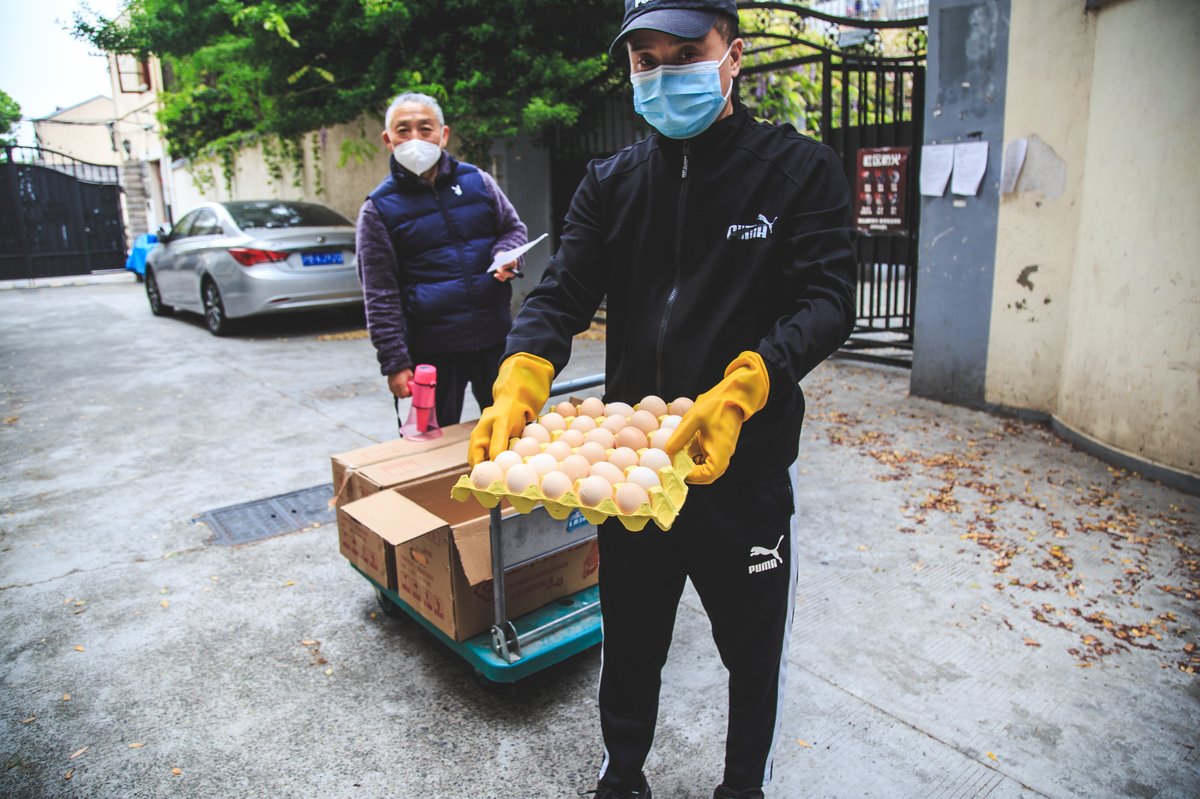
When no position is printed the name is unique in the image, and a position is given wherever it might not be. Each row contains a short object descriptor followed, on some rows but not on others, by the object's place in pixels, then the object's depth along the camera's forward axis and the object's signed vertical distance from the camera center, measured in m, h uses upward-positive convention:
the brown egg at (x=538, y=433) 1.92 -0.45
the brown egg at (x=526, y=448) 1.84 -0.47
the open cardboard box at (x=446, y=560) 2.69 -1.14
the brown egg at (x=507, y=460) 1.75 -0.47
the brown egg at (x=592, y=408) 2.06 -0.43
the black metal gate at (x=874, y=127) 6.84 +0.88
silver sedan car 9.25 -0.16
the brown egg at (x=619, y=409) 1.95 -0.41
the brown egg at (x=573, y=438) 1.92 -0.47
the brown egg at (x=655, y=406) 1.90 -0.39
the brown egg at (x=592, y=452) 1.84 -0.48
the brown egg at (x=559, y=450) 1.85 -0.48
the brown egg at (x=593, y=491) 1.67 -0.52
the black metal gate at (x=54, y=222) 18.77 +0.74
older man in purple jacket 3.50 -0.08
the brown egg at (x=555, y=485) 1.68 -0.51
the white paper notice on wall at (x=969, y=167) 5.67 +0.42
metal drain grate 4.19 -1.44
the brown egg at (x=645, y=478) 1.64 -0.49
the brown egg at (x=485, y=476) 1.71 -0.49
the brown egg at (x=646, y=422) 1.87 -0.42
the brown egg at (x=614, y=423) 1.92 -0.44
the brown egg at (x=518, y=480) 1.69 -0.50
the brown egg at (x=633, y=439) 1.85 -0.46
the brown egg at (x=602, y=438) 1.89 -0.46
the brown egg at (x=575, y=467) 1.78 -0.50
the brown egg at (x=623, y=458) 1.78 -0.48
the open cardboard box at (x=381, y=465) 3.08 -0.86
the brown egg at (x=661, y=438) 1.76 -0.44
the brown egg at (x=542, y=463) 1.76 -0.48
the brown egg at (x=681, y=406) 1.83 -0.38
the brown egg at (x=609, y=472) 1.74 -0.50
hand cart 2.68 -1.34
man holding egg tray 1.76 -0.22
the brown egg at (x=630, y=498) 1.61 -0.51
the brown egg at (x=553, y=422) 2.02 -0.45
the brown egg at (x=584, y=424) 1.98 -0.45
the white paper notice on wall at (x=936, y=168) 5.89 +0.43
